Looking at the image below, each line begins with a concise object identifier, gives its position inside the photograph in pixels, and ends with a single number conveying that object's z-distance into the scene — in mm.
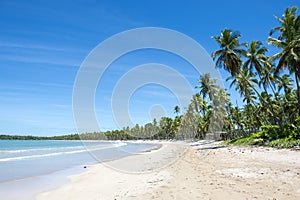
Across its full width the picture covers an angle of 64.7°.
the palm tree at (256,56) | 26438
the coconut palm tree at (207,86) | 44812
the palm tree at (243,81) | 29819
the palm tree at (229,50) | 26828
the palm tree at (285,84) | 36781
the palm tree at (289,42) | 20719
